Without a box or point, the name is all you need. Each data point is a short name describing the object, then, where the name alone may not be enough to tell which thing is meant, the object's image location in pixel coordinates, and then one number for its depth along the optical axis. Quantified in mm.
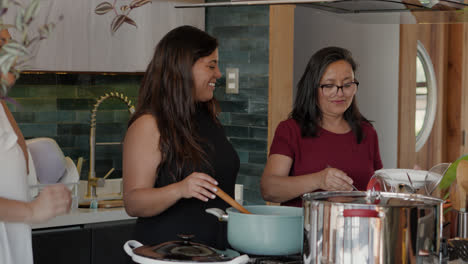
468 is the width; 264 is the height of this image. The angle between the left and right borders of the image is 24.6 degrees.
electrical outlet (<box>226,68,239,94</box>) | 4337
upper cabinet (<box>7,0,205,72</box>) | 3961
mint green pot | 2813
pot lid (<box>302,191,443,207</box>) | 2697
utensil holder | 2994
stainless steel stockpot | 2578
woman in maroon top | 3487
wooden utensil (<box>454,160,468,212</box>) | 2976
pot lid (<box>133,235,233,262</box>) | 2704
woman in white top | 2683
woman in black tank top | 3074
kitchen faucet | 4141
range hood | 2789
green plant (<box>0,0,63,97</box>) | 2268
